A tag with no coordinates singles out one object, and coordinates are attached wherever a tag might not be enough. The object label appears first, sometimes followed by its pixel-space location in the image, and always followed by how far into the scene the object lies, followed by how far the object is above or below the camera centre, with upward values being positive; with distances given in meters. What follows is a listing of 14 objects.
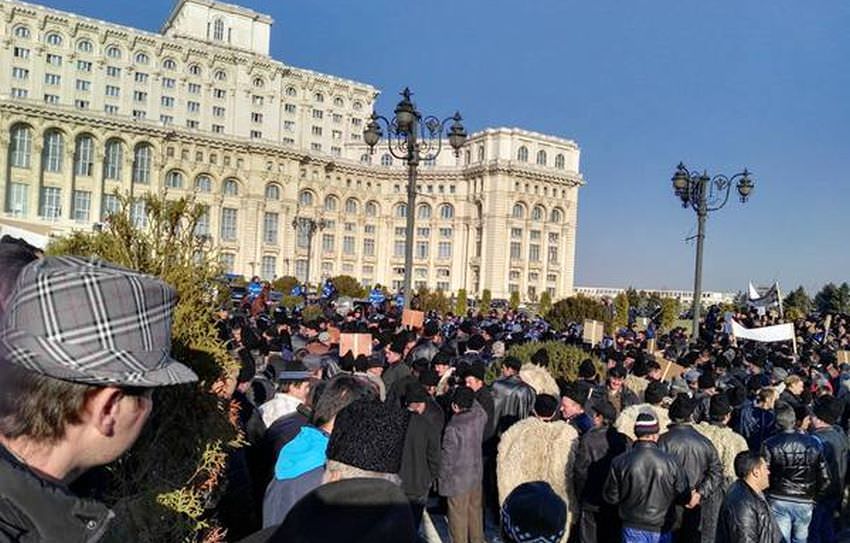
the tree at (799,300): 40.19 -0.40
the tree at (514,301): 51.33 -1.87
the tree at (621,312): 27.51 -1.26
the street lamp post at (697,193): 16.44 +2.44
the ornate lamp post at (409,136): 11.69 +2.64
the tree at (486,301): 42.85 -1.87
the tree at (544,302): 47.46 -1.73
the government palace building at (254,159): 68.94 +12.56
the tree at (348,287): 42.62 -1.17
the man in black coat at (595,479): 5.81 -1.75
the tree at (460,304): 37.69 -1.69
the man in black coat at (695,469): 5.76 -1.60
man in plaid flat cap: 1.29 -0.24
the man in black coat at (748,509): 4.52 -1.52
